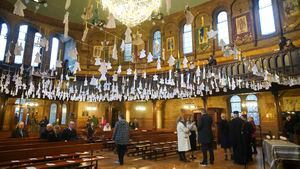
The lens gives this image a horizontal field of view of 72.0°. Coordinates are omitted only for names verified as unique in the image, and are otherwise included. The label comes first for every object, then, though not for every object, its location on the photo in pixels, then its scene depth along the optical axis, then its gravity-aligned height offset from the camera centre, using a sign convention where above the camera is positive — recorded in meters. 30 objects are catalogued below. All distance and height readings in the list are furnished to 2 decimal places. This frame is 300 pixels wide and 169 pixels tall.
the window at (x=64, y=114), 18.95 -0.03
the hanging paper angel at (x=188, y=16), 3.92 +1.84
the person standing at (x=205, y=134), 6.89 -0.70
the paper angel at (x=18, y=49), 5.65 +1.79
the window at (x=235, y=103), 15.64 +0.75
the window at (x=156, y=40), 18.77 +6.87
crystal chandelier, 6.74 +3.44
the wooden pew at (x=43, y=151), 4.48 -0.91
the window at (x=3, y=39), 17.06 +6.21
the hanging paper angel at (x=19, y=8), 3.30 +1.70
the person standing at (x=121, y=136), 6.93 -0.76
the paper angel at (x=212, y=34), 5.43 +2.08
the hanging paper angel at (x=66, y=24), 4.12 +1.81
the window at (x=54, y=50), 20.06 +6.30
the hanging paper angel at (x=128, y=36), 4.47 +1.68
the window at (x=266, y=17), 14.10 +6.63
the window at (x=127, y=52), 20.28 +6.02
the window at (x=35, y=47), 19.01 +6.15
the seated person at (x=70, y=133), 6.89 -0.67
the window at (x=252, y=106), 14.76 +0.45
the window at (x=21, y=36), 18.11 +6.86
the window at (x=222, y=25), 16.22 +6.96
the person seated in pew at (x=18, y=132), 8.00 -0.70
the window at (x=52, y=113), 18.85 +0.07
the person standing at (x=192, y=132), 8.25 -0.81
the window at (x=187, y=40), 17.98 +6.40
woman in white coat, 7.31 -0.84
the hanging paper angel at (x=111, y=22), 4.30 +1.89
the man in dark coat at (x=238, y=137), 6.90 -0.82
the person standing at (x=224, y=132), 7.60 -0.71
